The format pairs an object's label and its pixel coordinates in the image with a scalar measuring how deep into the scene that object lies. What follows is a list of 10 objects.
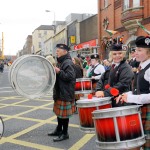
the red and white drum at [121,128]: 2.74
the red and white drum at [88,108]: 3.33
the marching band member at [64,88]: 4.81
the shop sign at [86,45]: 27.50
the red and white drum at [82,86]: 6.38
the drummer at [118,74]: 3.74
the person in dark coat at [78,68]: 7.61
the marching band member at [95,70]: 6.89
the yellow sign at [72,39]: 35.56
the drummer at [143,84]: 2.94
